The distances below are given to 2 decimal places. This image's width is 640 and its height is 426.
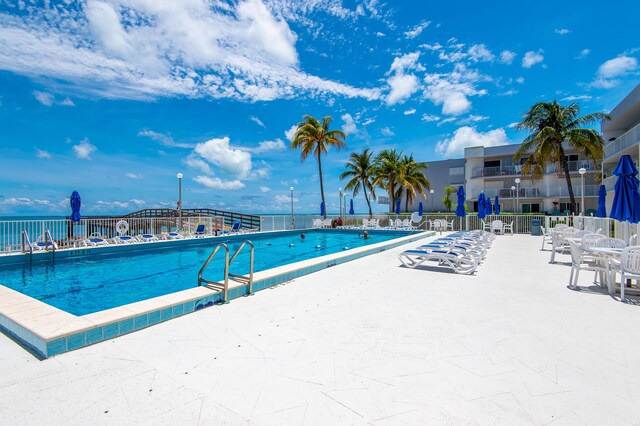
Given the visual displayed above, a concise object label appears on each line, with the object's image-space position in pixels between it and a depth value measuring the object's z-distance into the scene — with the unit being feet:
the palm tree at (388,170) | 84.94
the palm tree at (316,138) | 73.51
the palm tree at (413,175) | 89.51
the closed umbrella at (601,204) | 30.86
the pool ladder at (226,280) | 13.89
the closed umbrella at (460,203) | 46.49
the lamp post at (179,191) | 43.42
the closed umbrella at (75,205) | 34.13
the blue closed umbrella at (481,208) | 51.03
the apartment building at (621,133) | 51.38
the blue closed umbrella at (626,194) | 16.55
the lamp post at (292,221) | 64.42
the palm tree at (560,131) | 60.08
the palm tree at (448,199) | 105.09
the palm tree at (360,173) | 90.43
